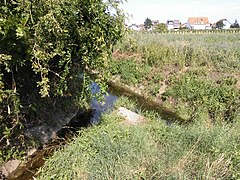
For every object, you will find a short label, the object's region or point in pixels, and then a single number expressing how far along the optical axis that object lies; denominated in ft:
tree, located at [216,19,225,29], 187.22
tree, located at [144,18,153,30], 200.95
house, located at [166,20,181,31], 279.49
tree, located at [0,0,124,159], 11.89
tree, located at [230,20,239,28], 177.14
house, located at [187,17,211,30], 235.42
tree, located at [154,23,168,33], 108.67
